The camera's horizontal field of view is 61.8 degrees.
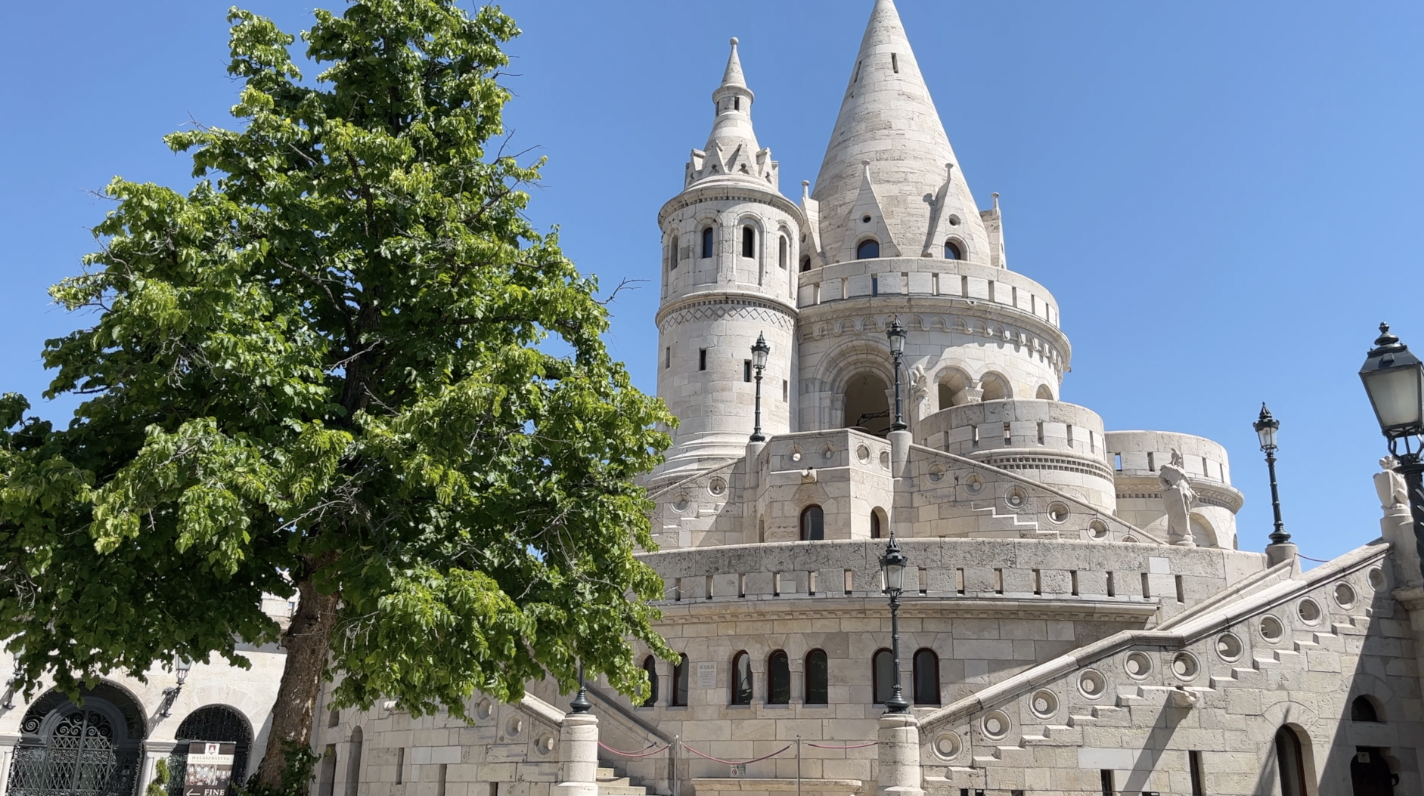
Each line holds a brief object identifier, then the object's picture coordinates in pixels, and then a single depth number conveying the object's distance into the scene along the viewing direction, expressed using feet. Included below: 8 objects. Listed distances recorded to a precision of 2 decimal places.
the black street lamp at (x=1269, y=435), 68.80
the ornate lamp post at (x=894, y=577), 54.60
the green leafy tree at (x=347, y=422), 36.65
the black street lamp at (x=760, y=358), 89.15
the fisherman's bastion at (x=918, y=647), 53.62
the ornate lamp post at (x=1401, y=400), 29.66
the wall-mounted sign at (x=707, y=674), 67.51
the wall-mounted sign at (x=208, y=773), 54.39
